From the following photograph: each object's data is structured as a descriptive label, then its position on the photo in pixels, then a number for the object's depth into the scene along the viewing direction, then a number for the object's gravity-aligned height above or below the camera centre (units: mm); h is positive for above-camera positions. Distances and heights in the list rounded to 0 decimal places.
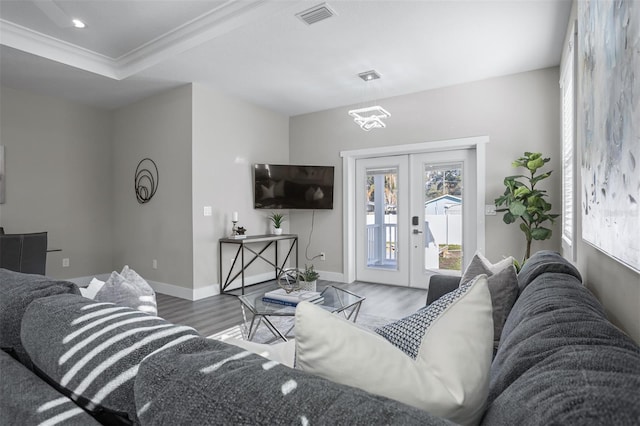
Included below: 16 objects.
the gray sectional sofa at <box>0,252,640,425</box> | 473 -275
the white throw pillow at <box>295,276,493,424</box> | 624 -279
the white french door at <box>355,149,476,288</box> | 4551 -25
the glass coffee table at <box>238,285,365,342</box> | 2340 -664
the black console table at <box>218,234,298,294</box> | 4665 -524
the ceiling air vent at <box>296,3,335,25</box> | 2785 +1671
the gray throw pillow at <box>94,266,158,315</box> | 1473 -344
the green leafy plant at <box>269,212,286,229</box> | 5387 -66
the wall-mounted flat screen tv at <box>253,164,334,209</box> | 5348 +433
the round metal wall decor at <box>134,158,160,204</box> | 4797 +507
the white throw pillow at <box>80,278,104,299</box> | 1568 -344
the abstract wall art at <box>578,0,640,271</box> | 922 +286
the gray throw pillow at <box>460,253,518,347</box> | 1632 -380
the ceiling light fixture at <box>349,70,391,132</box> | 3651 +1093
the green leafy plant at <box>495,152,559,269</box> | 3520 +111
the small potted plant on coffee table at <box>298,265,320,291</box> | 2840 -550
